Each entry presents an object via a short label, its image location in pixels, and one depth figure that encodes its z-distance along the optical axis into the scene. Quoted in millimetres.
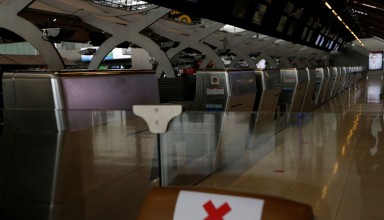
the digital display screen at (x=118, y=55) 20550
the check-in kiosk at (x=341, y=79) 17406
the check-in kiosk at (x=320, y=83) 11773
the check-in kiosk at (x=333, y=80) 14184
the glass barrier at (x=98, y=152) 2773
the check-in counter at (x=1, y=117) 3051
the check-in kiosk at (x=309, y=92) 10269
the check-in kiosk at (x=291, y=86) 8844
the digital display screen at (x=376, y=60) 36062
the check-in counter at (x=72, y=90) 2662
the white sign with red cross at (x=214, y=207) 1465
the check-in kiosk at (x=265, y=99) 4193
